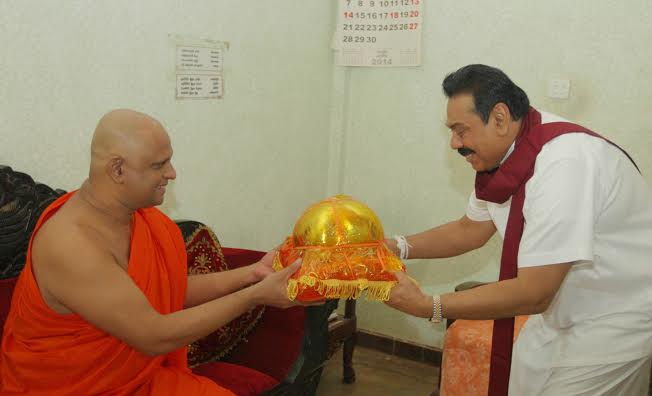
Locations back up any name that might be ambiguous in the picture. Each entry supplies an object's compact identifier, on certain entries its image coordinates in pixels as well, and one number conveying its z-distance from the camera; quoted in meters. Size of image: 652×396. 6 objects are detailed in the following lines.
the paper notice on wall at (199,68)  3.14
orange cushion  3.05
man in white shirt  2.00
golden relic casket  2.09
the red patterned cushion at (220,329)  2.82
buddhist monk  1.88
